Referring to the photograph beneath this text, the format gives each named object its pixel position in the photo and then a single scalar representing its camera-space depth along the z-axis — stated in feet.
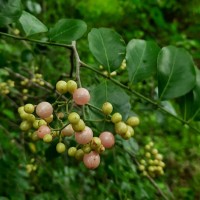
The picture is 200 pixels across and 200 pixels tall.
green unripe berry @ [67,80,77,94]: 0.57
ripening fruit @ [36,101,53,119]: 0.58
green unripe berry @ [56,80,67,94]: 0.58
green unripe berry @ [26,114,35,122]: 0.60
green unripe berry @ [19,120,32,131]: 0.61
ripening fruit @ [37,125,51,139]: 0.58
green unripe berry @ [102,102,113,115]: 0.58
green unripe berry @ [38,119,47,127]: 0.58
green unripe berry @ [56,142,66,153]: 0.61
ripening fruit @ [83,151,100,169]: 0.56
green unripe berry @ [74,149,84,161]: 0.59
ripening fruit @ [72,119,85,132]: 0.54
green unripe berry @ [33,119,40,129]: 0.59
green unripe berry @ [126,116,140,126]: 0.64
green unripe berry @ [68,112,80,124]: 0.54
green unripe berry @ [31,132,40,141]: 0.61
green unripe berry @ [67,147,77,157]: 0.60
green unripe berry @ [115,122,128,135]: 0.58
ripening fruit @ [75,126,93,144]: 0.55
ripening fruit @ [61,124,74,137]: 0.60
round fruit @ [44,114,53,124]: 0.60
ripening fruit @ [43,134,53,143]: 0.57
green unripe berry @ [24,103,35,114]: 0.59
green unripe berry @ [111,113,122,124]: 0.59
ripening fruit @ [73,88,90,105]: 0.56
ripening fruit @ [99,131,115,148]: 0.58
